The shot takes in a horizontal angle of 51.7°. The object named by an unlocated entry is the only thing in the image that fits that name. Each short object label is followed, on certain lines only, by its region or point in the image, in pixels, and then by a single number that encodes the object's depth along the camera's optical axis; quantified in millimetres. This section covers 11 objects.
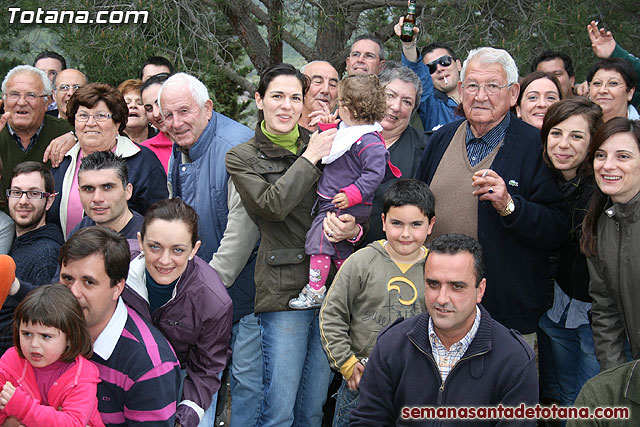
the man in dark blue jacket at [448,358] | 2760
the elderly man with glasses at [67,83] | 5418
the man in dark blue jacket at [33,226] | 3543
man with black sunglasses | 4711
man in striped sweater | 2926
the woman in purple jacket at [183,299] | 3199
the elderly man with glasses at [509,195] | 3340
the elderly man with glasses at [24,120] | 4762
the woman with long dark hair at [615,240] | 3068
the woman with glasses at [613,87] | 4234
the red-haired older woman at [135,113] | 5059
